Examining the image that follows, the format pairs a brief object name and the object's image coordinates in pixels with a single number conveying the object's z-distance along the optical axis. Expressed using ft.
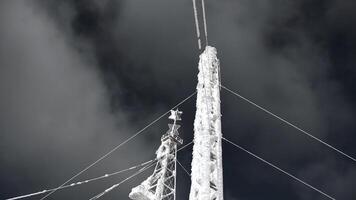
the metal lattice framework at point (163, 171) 144.77
